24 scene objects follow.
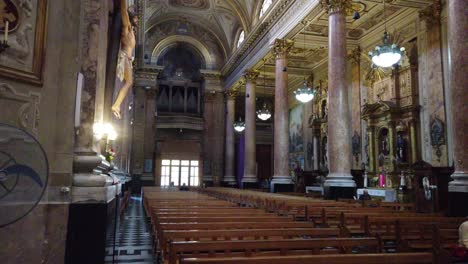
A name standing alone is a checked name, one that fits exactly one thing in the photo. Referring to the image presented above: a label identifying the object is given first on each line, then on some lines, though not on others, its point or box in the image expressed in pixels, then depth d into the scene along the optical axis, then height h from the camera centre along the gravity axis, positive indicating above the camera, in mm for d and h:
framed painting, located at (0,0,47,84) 2959 +1101
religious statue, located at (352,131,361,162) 14266 +1186
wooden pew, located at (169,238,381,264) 2693 -549
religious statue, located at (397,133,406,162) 12047 +894
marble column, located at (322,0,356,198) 9367 +1394
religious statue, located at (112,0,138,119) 6138 +2364
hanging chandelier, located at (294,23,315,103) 12680 +2738
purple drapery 22928 +942
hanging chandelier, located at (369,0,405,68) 8258 +2717
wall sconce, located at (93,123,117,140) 3835 +552
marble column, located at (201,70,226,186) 22600 +2805
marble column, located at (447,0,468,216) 6395 +1389
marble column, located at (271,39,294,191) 13523 +1973
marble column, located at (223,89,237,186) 21516 +2022
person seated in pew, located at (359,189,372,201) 9916 -567
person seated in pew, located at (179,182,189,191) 18438 -807
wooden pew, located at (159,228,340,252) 3443 -575
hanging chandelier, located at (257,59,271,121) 15594 +2528
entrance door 22156 -10
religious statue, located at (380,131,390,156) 12928 +1047
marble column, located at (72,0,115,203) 3340 +538
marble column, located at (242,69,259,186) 17328 +1889
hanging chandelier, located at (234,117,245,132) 18344 +2332
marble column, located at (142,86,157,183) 21438 +2253
